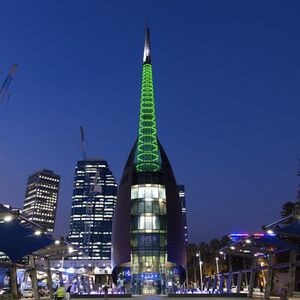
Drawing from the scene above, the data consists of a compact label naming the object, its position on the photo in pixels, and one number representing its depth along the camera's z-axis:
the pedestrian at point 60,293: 26.92
